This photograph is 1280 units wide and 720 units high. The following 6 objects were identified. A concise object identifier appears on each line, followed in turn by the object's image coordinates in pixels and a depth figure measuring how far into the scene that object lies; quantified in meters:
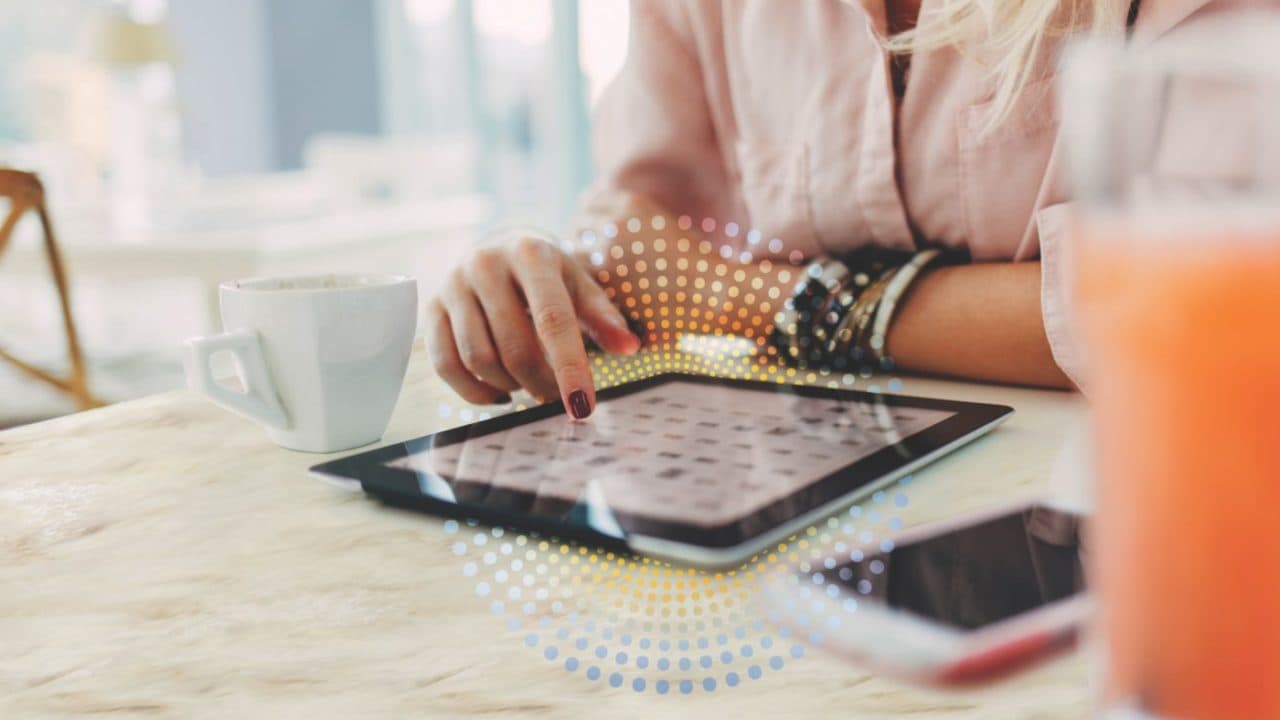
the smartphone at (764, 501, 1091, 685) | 0.23
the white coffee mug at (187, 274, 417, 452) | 0.50
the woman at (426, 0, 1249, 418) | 0.63
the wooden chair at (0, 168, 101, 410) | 1.05
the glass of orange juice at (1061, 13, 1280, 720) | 0.15
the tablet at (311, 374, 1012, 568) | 0.36
